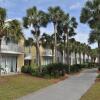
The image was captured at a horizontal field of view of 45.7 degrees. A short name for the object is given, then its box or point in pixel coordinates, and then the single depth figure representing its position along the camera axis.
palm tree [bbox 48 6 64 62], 17.44
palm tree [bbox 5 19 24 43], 10.83
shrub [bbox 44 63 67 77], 15.17
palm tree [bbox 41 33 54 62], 18.27
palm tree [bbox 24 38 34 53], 17.49
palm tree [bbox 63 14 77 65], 19.38
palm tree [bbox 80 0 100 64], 14.41
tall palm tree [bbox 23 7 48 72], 15.36
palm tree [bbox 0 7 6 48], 10.69
